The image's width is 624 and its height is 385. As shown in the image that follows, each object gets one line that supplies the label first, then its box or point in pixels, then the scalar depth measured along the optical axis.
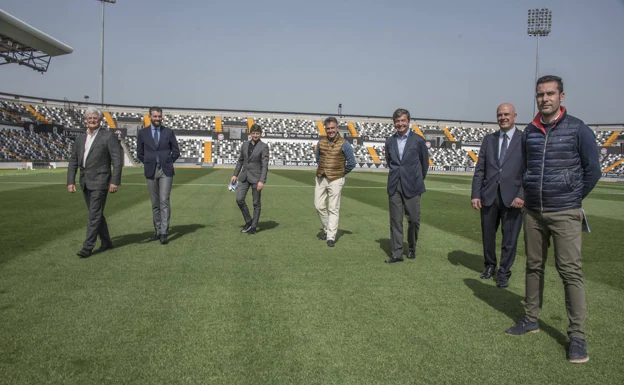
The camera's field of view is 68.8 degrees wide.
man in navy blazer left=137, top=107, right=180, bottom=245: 7.04
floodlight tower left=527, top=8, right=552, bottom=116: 52.38
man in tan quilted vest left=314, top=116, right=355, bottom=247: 7.17
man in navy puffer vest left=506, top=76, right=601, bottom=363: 3.34
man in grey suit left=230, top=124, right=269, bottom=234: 8.17
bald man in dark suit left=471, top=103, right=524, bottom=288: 5.16
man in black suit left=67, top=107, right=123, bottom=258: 6.11
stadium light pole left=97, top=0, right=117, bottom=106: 58.38
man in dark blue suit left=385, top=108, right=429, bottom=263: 6.12
